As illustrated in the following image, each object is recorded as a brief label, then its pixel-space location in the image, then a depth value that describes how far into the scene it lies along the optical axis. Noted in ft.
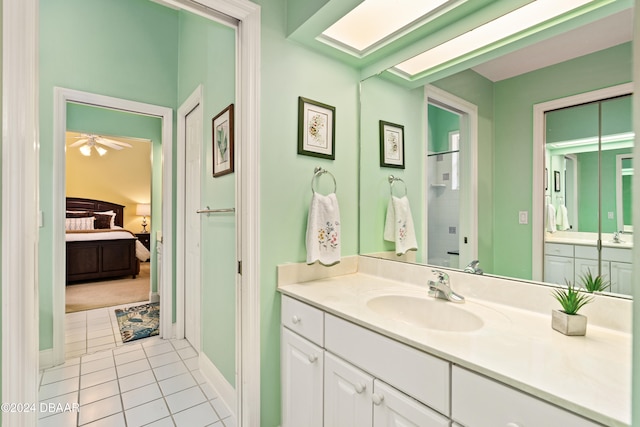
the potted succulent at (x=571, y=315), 2.98
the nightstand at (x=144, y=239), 22.07
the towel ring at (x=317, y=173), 5.42
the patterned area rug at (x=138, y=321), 9.59
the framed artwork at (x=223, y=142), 5.79
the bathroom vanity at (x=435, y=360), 2.17
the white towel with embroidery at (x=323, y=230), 5.16
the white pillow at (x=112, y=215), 21.16
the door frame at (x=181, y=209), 9.13
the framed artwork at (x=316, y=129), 5.25
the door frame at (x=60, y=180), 7.79
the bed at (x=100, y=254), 15.33
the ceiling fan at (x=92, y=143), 15.31
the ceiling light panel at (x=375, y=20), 4.45
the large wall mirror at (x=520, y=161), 3.24
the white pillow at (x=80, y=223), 18.85
